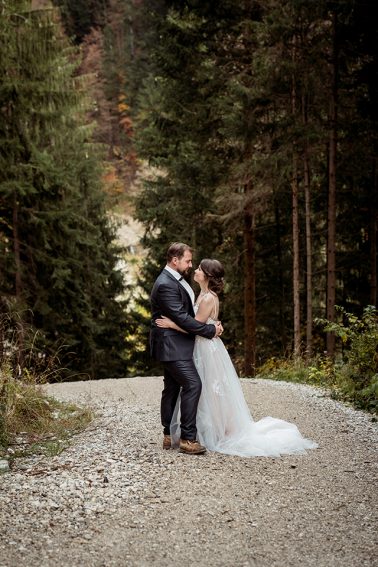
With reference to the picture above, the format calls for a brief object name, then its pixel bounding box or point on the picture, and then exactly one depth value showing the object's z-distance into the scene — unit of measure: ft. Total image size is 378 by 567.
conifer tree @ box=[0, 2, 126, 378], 49.96
